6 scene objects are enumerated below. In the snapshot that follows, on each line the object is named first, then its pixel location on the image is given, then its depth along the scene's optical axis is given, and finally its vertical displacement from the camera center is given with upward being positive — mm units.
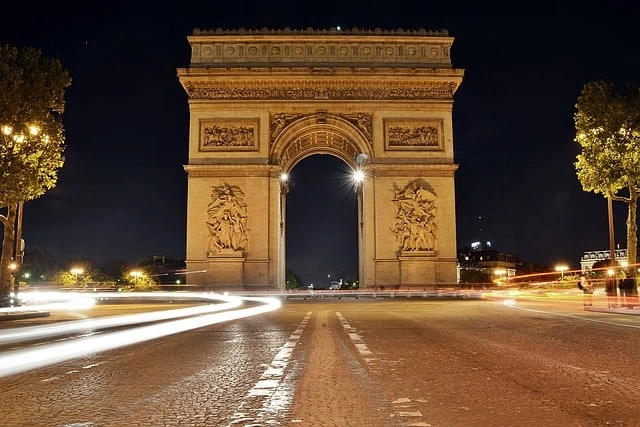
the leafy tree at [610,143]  26688 +5804
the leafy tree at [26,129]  19062 +4735
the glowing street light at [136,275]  43556 +298
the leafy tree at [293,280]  102875 -317
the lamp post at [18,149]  19281 +4026
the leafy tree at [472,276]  86819 +187
